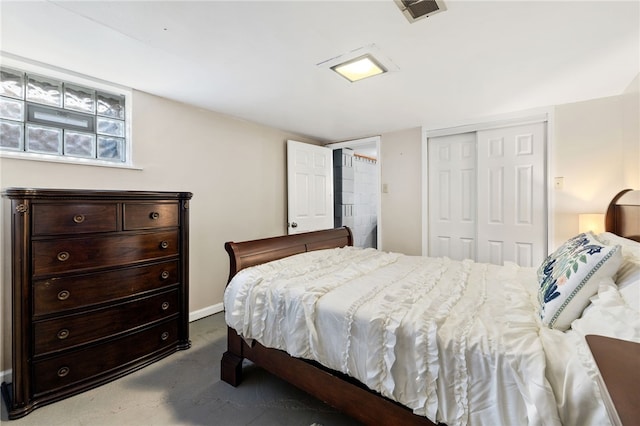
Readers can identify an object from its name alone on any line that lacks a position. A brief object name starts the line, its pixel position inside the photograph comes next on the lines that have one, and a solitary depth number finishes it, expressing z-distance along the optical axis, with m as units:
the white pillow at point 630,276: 0.93
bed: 0.86
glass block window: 1.84
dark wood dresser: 1.50
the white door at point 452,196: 3.17
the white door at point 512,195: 2.76
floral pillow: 1.05
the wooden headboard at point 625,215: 1.80
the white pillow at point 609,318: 0.81
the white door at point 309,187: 3.64
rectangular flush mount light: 1.85
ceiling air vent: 1.32
